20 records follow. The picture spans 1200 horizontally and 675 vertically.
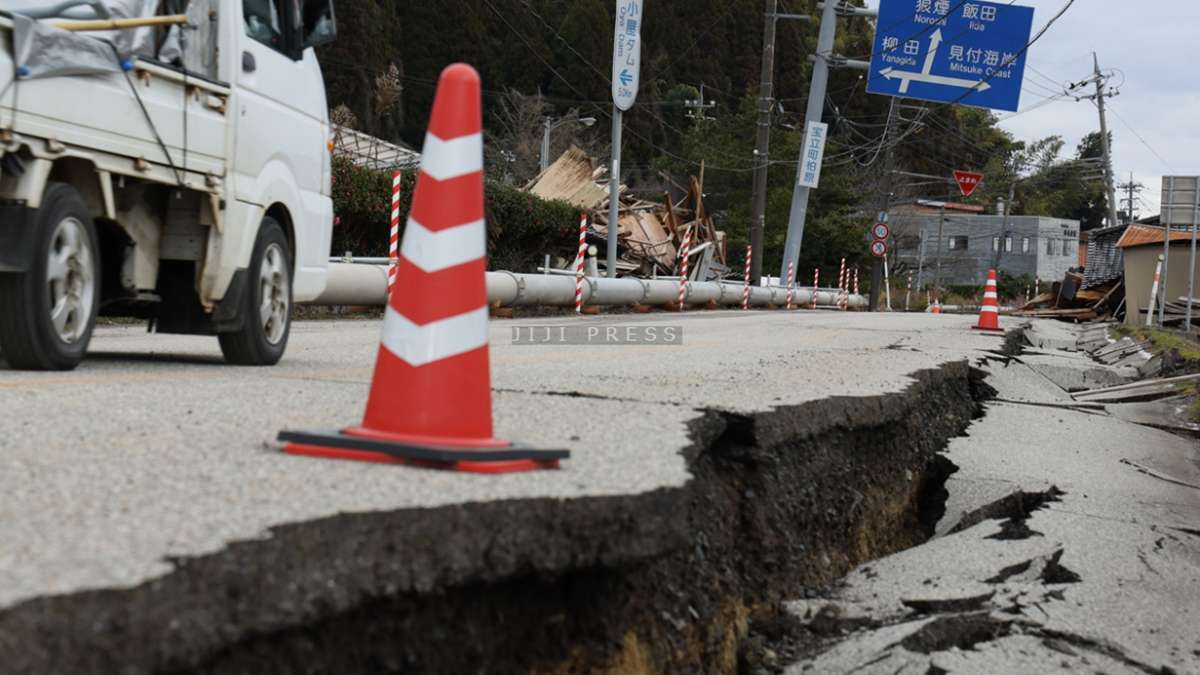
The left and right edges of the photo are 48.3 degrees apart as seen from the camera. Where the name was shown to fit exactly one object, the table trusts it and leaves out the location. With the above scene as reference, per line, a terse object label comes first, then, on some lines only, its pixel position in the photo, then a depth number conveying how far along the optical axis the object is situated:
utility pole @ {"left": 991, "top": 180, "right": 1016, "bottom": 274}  76.69
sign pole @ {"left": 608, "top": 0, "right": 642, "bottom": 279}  23.69
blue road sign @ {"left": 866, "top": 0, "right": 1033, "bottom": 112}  27.86
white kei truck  5.38
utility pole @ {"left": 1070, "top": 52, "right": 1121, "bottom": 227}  58.56
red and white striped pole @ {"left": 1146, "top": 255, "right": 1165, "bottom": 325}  23.22
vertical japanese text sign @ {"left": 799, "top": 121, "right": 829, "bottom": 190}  32.03
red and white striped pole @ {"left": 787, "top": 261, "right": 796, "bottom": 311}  30.47
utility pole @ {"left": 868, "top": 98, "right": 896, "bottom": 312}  36.00
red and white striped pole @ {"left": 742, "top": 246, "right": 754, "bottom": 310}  27.39
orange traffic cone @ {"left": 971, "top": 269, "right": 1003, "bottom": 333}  16.89
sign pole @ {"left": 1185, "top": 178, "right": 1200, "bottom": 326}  20.34
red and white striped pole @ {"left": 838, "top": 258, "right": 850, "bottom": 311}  34.59
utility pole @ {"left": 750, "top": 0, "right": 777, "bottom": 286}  33.88
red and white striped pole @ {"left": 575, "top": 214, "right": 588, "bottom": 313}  19.20
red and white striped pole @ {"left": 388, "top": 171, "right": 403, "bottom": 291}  15.44
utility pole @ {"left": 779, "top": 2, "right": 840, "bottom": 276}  31.93
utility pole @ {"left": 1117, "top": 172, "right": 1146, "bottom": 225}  92.38
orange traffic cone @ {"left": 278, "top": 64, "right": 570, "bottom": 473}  3.55
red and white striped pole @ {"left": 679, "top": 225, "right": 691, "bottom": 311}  23.61
